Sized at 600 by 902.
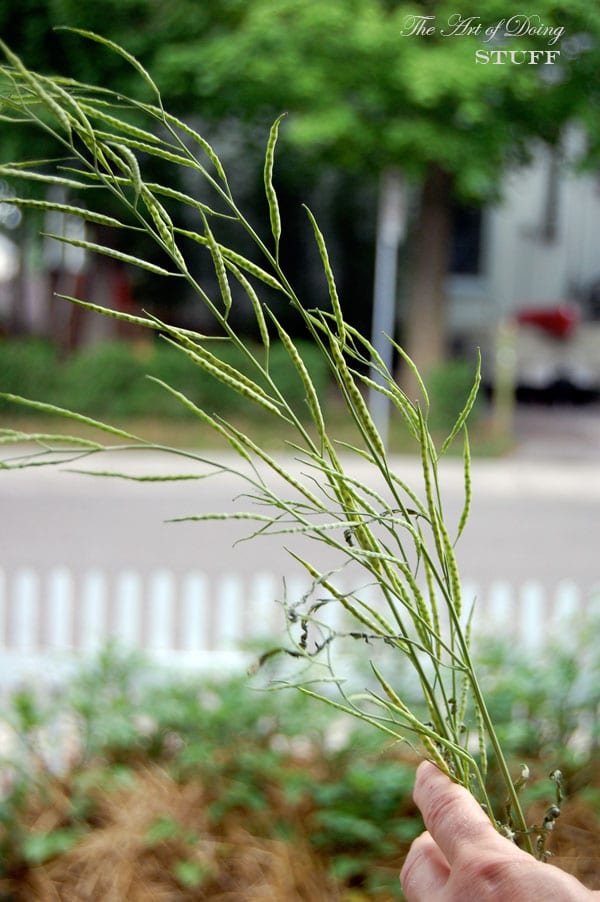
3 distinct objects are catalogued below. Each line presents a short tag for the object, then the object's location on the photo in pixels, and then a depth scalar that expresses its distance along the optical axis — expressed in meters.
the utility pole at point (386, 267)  6.50
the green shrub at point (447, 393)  7.68
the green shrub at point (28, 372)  8.24
